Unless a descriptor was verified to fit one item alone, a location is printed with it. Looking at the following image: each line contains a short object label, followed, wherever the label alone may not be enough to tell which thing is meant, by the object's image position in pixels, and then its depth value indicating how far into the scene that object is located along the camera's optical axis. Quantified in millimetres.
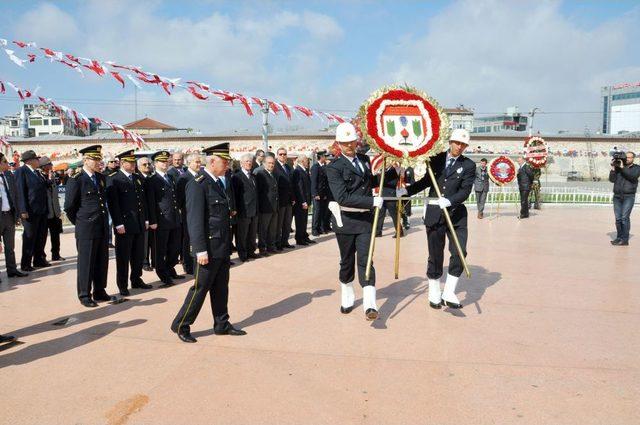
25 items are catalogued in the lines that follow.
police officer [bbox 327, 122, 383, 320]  5160
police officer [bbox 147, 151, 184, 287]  7016
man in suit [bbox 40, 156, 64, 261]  8789
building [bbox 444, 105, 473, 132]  66500
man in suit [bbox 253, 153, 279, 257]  9195
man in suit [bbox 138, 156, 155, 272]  6985
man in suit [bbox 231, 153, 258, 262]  8617
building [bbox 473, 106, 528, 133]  66956
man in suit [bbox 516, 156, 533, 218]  14758
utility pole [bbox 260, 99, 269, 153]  12977
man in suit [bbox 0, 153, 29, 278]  7500
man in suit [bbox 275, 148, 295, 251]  9742
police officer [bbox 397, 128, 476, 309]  5738
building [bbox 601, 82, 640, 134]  79062
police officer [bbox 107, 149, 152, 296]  6434
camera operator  9820
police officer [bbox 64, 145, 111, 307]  5949
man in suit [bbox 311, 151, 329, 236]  10867
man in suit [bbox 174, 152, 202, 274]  6856
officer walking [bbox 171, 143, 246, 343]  4574
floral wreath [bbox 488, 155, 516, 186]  15570
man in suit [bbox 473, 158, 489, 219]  15102
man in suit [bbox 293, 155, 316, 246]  10336
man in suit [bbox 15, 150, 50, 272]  7871
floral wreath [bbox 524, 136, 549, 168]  15500
